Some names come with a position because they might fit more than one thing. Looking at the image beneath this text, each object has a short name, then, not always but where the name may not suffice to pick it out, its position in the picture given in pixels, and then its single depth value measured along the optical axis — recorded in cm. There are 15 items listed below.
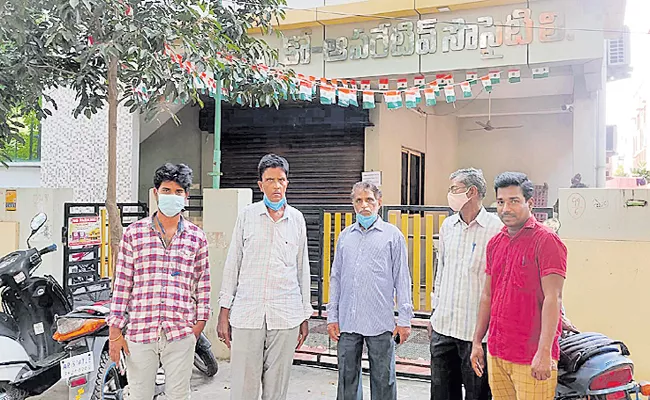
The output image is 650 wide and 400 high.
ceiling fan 1106
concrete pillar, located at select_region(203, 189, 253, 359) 544
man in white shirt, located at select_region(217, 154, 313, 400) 342
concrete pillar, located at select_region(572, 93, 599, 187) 766
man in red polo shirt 270
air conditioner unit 968
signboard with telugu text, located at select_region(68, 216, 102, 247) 569
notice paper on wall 792
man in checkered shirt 316
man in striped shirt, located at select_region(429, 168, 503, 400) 333
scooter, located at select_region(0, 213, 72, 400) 371
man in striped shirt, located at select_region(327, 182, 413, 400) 357
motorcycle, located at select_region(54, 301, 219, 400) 350
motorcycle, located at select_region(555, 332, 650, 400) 277
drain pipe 577
